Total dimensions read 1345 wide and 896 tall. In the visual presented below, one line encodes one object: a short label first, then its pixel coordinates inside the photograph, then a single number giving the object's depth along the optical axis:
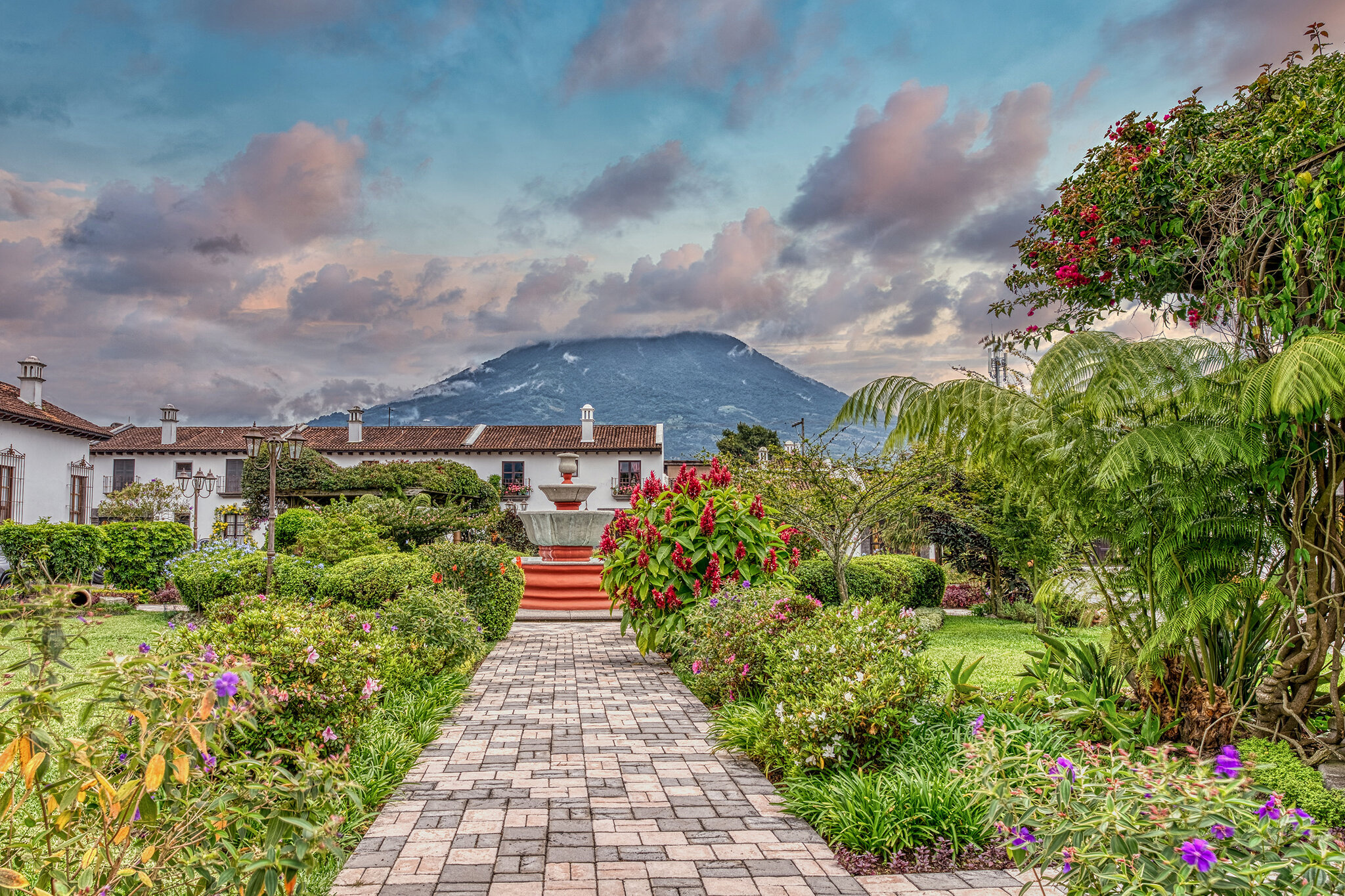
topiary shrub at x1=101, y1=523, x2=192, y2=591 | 12.43
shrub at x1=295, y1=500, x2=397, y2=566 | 11.59
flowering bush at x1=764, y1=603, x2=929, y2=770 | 3.62
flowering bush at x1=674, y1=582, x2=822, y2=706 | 5.13
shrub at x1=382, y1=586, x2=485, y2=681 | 5.85
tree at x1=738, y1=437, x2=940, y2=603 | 10.09
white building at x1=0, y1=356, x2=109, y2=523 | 17.39
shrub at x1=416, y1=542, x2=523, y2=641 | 8.33
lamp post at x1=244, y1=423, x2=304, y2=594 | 9.77
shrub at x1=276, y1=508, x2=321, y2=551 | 14.98
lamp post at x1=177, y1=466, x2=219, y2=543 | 27.35
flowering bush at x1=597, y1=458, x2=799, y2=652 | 6.71
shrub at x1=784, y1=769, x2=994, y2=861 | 2.87
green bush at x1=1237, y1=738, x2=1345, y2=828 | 2.95
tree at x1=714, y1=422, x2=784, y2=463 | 38.69
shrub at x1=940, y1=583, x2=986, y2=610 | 14.33
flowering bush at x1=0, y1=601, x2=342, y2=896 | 1.43
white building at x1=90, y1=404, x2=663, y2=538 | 32.84
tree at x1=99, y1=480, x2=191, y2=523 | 25.78
